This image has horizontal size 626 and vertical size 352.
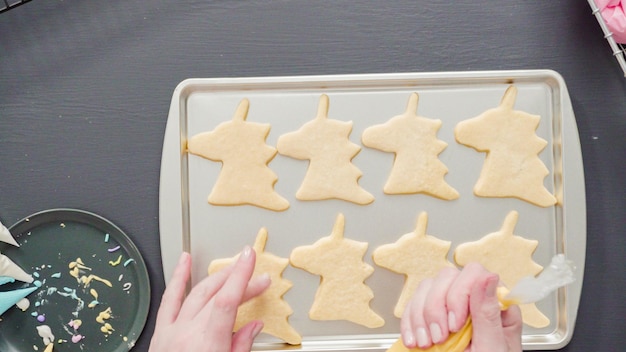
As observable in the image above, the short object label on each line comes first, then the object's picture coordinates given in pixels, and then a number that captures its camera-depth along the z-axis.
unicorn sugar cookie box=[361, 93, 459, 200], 0.95
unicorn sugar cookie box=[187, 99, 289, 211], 0.95
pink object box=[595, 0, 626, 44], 0.90
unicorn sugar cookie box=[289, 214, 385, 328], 0.95
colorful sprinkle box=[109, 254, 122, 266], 0.97
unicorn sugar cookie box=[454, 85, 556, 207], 0.95
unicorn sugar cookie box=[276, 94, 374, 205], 0.95
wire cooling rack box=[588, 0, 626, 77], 0.90
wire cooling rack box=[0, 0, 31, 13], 0.92
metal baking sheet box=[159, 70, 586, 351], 0.96
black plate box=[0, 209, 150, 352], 0.97
